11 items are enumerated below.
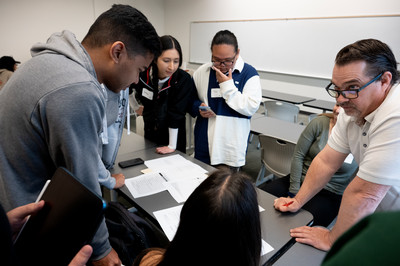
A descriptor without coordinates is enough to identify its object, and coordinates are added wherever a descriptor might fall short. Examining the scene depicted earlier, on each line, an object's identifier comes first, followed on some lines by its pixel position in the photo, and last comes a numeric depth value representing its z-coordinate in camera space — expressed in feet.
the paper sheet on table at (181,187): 4.55
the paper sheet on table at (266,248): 3.47
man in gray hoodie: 2.50
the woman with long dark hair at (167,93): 6.09
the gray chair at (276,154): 7.48
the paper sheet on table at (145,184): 4.65
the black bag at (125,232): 3.76
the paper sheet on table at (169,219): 3.74
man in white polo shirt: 3.15
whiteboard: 14.82
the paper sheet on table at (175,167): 5.24
